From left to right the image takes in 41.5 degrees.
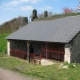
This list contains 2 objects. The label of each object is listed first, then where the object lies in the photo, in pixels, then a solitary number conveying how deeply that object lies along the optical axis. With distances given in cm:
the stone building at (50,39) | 833
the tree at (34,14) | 1561
